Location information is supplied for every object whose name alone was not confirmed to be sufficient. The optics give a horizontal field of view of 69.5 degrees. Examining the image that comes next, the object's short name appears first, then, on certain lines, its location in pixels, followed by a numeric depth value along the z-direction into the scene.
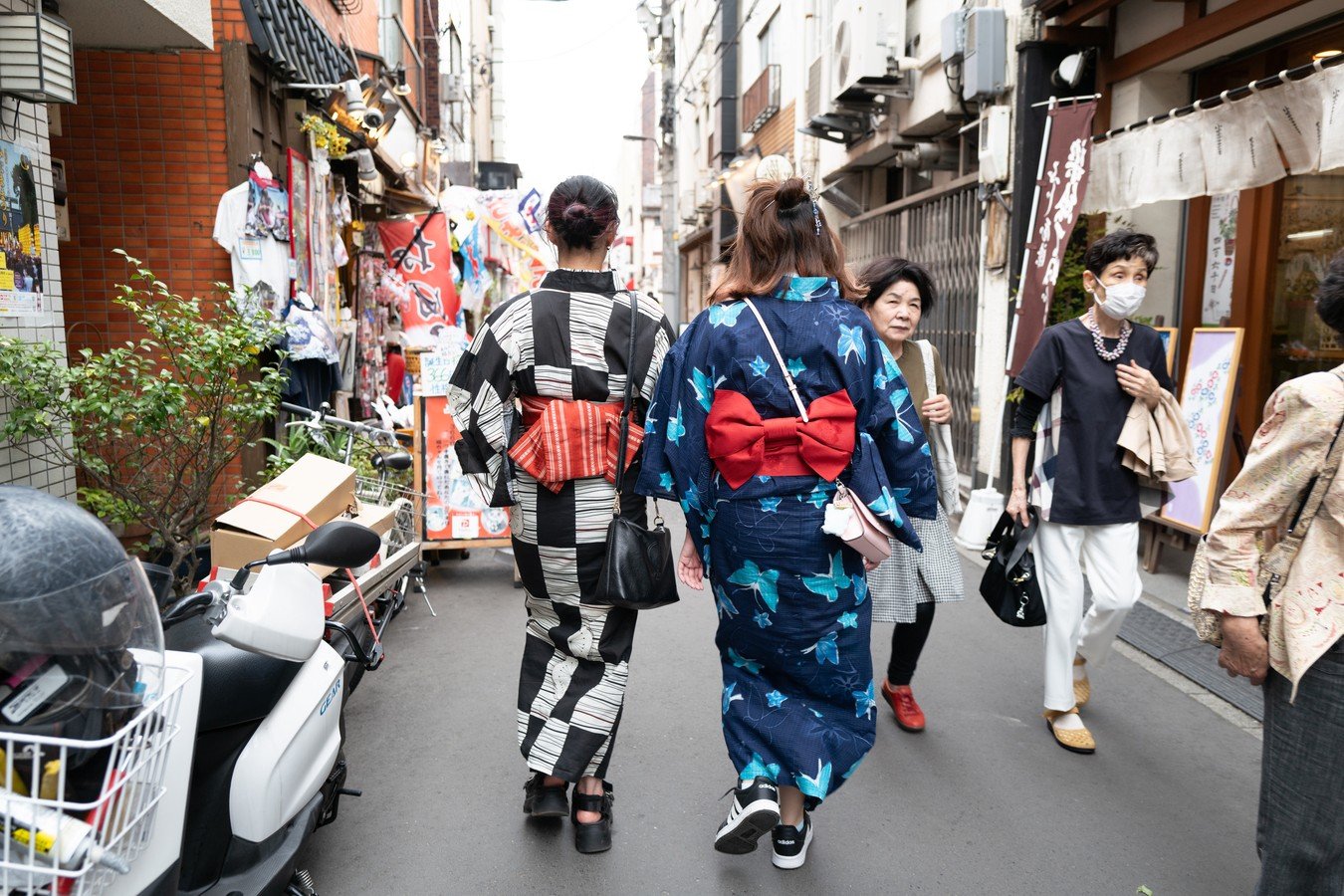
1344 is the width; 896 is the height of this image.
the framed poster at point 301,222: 7.12
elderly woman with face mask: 3.97
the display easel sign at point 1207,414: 6.05
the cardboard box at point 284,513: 3.74
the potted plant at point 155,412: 4.00
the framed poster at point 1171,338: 6.75
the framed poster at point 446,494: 6.62
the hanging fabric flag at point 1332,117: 4.64
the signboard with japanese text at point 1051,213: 6.98
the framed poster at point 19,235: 4.06
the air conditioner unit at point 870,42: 10.48
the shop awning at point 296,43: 6.53
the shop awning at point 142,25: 4.98
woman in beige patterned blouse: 2.18
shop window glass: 6.12
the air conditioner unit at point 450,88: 19.19
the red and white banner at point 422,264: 10.77
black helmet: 1.49
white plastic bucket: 5.50
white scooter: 2.35
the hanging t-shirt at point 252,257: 6.34
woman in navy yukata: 2.89
